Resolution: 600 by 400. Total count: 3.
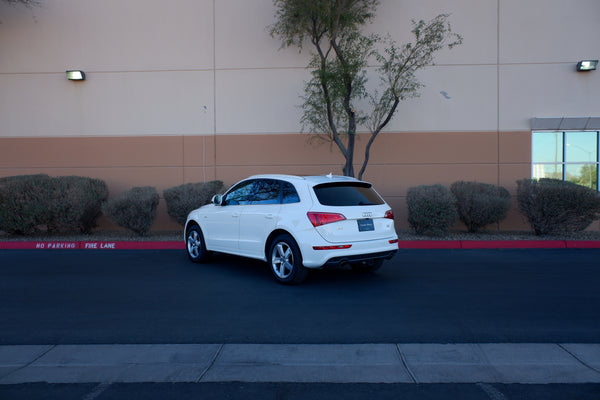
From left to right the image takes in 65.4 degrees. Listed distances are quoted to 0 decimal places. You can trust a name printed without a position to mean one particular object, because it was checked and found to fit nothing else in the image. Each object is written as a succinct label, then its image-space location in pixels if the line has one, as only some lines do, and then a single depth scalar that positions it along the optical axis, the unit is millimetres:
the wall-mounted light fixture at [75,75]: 14500
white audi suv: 6820
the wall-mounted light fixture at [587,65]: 13555
